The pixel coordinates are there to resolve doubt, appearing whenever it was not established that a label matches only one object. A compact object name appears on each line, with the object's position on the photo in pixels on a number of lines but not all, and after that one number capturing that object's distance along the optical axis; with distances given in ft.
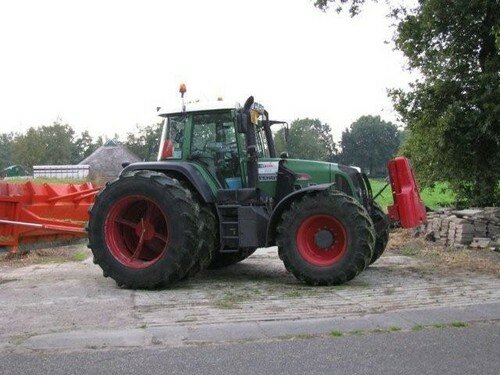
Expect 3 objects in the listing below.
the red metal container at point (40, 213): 34.71
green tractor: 26.07
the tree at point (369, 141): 316.60
